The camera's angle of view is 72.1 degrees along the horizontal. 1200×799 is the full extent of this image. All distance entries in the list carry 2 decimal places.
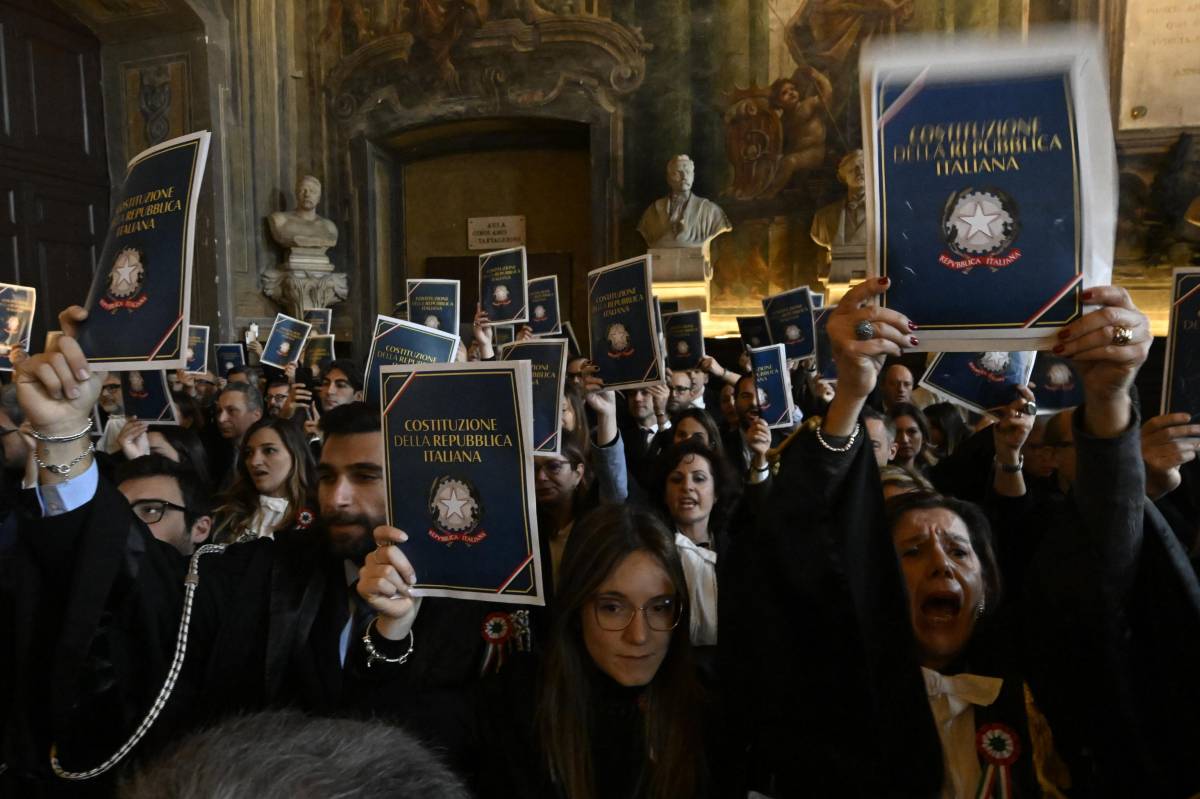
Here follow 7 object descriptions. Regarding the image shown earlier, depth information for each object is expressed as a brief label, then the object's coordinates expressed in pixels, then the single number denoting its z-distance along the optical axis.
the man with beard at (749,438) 3.07
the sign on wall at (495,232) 11.54
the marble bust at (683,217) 9.30
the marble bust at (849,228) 8.75
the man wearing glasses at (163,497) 2.37
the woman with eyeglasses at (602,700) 1.55
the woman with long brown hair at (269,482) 3.26
